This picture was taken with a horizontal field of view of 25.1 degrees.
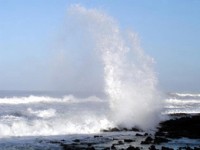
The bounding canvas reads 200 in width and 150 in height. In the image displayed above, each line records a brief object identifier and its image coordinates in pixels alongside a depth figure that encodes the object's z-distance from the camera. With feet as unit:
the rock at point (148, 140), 88.96
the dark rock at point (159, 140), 90.58
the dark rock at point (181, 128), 103.54
